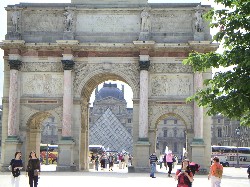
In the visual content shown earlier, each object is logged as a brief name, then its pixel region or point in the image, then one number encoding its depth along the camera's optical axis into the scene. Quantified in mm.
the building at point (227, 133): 97688
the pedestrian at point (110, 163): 43112
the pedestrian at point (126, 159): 50000
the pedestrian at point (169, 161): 33125
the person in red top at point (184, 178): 15133
